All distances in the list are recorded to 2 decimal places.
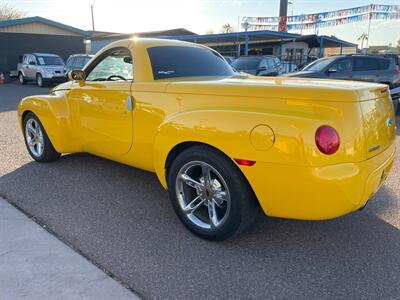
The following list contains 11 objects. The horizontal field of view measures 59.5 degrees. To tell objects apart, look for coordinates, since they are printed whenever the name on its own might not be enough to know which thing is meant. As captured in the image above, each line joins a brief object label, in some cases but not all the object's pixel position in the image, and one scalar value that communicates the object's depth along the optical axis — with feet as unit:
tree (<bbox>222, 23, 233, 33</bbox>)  250.94
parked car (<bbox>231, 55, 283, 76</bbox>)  42.91
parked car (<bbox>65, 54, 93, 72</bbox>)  56.03
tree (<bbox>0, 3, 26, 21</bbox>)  151.12
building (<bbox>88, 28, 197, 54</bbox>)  103.91
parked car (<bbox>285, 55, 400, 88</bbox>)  32.35
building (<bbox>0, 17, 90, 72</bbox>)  81.51
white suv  60.85
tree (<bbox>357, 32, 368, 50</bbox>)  215.10
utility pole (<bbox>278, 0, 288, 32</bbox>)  132.70
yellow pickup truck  7.53
